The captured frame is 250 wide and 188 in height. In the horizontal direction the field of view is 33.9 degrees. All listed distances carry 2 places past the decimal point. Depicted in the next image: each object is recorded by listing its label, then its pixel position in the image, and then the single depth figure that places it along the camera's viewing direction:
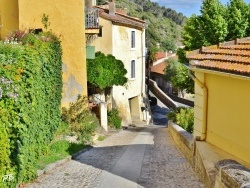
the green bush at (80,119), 18.55
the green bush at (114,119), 27.08
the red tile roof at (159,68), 67.66
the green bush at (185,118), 21.82
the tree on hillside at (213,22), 27.44
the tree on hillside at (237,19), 27.33
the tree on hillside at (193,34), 28.40
